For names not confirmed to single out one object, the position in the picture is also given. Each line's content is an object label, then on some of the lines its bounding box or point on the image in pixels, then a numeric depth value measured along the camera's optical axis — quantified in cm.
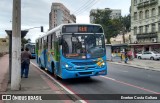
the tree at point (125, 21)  5342
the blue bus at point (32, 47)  2949
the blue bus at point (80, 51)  799
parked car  2781
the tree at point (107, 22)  4906
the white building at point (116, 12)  8237
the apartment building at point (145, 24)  3325
